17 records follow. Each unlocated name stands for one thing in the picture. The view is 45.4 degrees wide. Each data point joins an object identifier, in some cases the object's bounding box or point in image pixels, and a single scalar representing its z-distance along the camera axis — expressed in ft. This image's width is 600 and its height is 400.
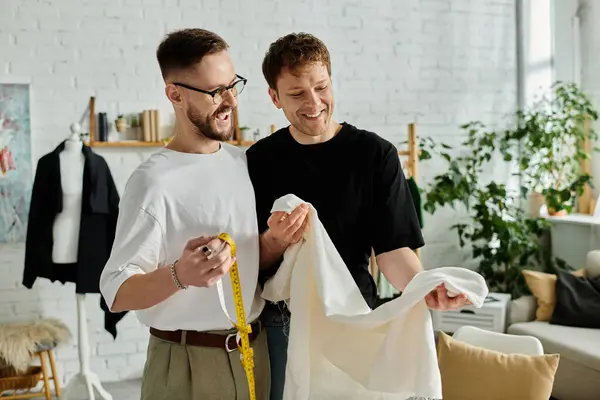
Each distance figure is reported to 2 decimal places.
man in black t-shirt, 6.12
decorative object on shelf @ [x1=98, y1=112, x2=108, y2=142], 16.08
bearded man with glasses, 5.52
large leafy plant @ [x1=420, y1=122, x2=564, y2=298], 18.08
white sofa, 13.92
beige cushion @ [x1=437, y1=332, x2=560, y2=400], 10.05
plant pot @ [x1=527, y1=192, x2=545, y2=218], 19.36
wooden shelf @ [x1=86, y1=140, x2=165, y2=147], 16.11
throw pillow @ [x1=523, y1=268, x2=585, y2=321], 16.30
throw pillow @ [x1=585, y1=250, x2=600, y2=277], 16.26
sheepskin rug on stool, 14.17
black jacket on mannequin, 14.20
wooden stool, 14.62
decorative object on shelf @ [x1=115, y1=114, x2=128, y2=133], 16.22
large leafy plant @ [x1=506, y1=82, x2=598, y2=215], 18.19
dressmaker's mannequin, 14.26
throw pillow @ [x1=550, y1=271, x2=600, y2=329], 15.49
